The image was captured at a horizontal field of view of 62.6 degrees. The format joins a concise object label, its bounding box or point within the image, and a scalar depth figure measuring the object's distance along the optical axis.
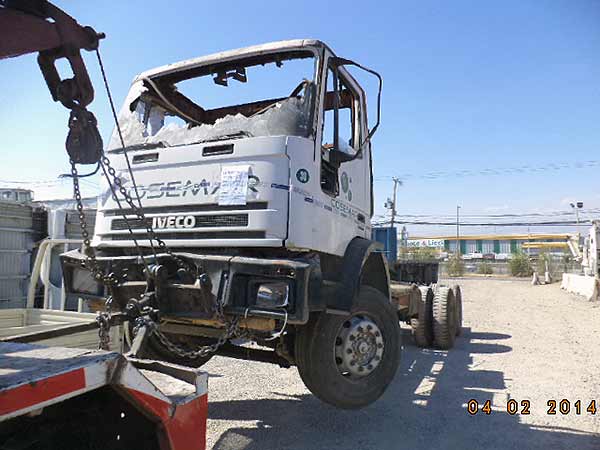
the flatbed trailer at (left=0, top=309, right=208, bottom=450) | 2.06
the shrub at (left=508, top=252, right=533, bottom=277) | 42.88
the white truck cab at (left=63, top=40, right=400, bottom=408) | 3.48
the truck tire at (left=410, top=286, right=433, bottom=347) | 8.55
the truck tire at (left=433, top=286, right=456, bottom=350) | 8.40
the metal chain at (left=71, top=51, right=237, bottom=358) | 3.23
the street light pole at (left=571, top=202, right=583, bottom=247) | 51.37
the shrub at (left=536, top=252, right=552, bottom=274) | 38.31
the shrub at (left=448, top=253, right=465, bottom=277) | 44.44
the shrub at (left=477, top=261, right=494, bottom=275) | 48.19
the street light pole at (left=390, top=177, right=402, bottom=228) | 43.04
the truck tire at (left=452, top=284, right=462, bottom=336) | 9.47
